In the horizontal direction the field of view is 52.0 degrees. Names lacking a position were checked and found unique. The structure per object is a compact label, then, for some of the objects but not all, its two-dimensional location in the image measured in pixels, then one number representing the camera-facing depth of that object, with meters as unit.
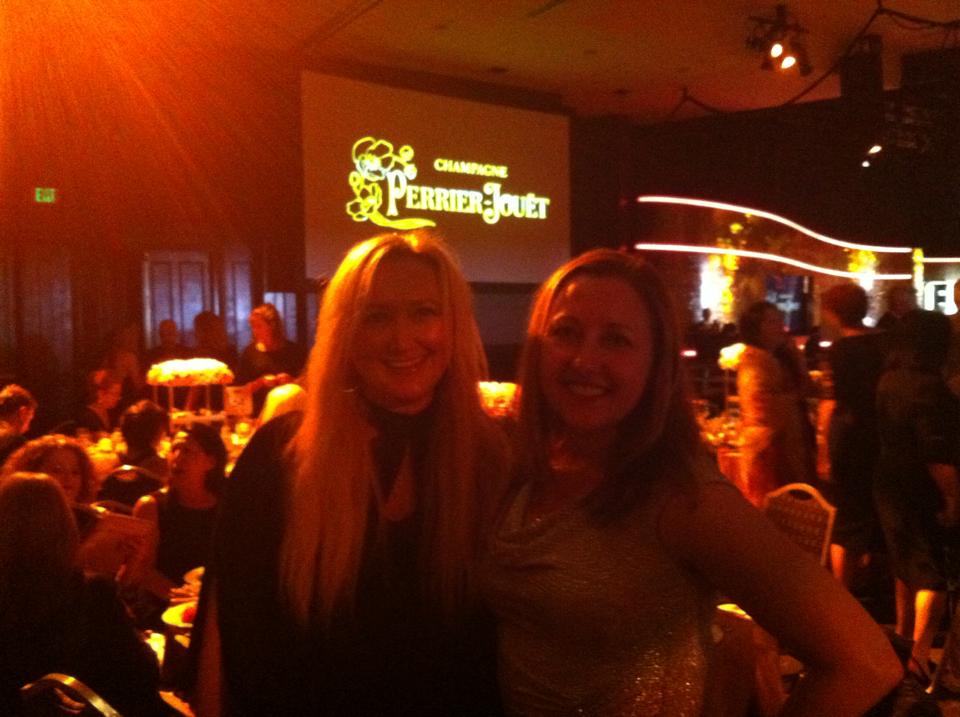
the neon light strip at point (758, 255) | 11.28
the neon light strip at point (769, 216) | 11.27
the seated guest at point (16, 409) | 5.06
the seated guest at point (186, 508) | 3.74
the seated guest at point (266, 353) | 6.34
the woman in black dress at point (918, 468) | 4.27
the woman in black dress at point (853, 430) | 4.84
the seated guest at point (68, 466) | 3.39
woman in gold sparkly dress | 1.14
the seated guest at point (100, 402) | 6.26
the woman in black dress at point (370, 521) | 1.50
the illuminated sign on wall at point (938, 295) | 14.41
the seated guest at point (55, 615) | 2.32
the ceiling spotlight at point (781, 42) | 7.93
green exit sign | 7.99
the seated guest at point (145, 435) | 4.68
